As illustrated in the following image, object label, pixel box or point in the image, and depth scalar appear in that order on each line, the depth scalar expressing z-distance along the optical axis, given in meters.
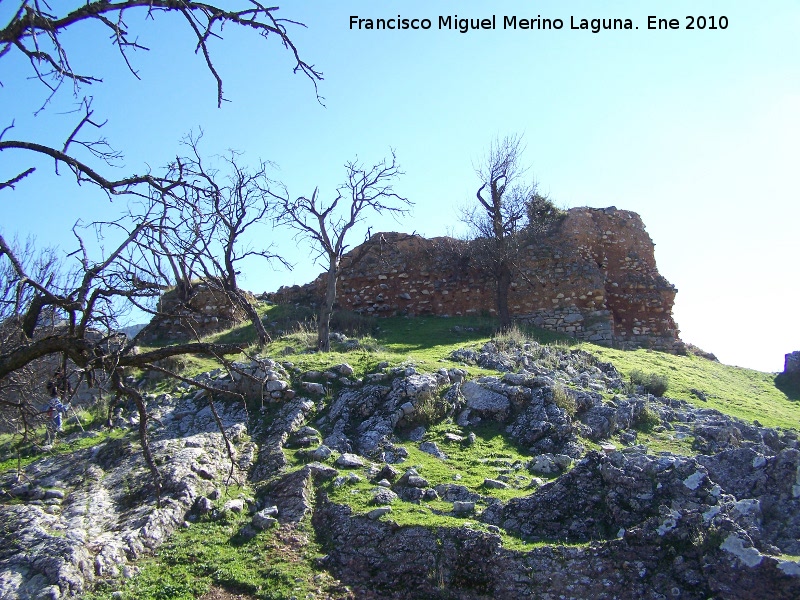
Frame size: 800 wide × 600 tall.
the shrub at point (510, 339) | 16.02
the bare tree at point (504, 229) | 20.86
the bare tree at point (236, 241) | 17.37
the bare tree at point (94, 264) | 6.34
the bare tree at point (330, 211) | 17.52
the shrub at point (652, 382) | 14.01
